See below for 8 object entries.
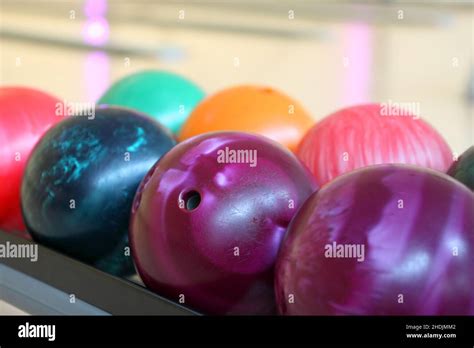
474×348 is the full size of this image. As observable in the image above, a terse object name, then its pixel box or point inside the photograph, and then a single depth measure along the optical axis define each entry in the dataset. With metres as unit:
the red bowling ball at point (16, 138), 1.67
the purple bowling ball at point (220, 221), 1.33
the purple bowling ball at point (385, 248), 1.19
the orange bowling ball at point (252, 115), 1.68
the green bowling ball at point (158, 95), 1.85
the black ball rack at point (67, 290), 1.38
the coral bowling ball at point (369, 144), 1.55
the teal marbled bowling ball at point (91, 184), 1.51
